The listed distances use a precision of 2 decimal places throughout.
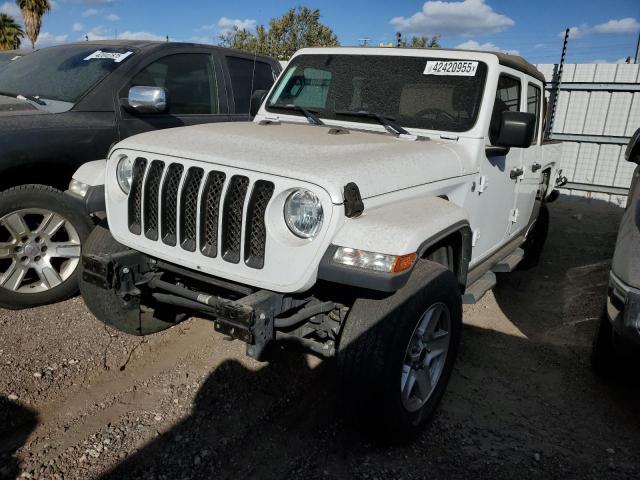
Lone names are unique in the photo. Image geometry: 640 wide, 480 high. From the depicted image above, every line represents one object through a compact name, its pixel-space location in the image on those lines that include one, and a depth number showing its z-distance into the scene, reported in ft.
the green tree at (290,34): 70.79
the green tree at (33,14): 95.35
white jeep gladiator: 7.68
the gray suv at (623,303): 8.71
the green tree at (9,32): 92.84
